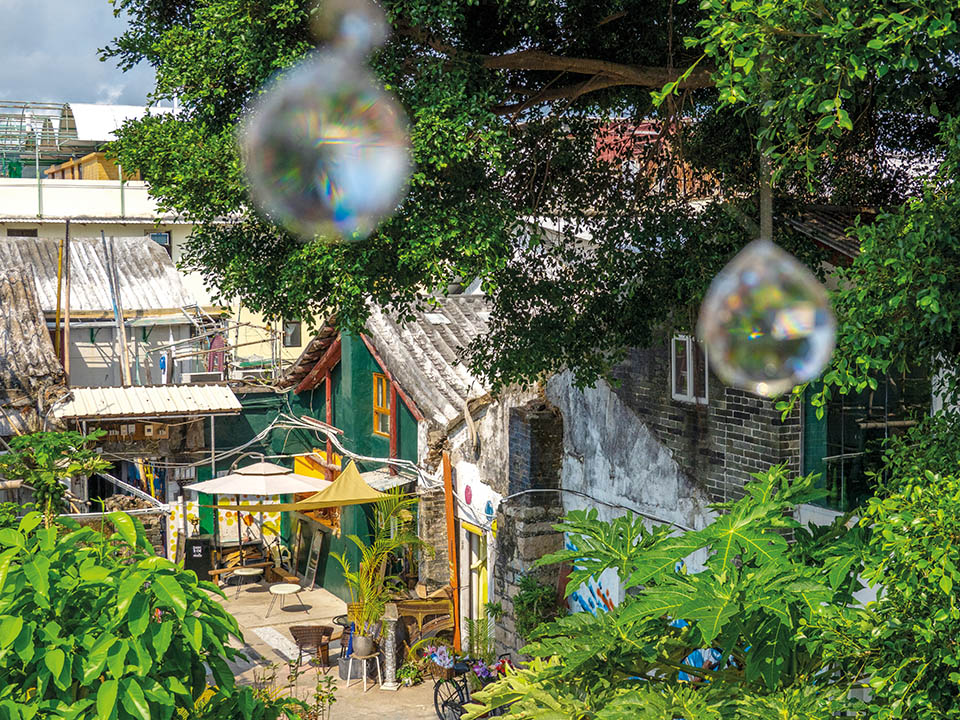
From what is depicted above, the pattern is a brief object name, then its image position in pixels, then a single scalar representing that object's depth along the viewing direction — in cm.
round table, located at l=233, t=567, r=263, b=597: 2016
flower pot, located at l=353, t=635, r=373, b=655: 1438
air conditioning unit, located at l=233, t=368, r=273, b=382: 2252
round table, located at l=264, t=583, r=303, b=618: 1830
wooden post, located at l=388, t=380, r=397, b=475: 1738
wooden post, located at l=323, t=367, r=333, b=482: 1980
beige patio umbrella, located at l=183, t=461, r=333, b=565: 1678
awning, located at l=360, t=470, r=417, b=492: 1655
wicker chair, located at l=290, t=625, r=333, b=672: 1500
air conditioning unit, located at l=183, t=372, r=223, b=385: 2223
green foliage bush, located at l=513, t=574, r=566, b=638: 1205
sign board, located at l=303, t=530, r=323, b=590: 1984
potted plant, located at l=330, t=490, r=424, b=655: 1445
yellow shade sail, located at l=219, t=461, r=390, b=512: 1491
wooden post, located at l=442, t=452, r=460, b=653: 1474
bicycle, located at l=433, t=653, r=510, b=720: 1206
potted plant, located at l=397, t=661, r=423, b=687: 1420
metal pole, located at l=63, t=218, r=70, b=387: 1923
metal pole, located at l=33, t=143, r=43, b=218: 2733
